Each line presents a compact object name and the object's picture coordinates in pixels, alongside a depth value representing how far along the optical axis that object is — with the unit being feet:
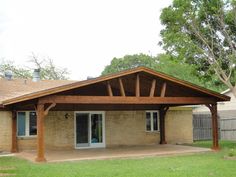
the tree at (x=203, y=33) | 59.77
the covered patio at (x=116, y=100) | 50.19
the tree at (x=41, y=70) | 154.71
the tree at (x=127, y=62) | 196.62
